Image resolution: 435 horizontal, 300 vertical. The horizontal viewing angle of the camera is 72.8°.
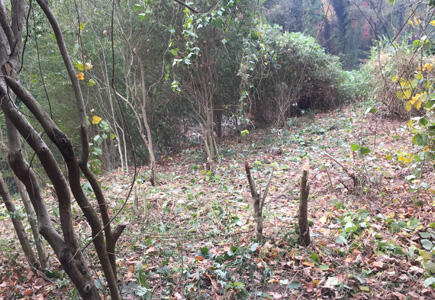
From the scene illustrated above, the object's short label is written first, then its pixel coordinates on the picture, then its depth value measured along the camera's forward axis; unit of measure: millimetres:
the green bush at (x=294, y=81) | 8258
